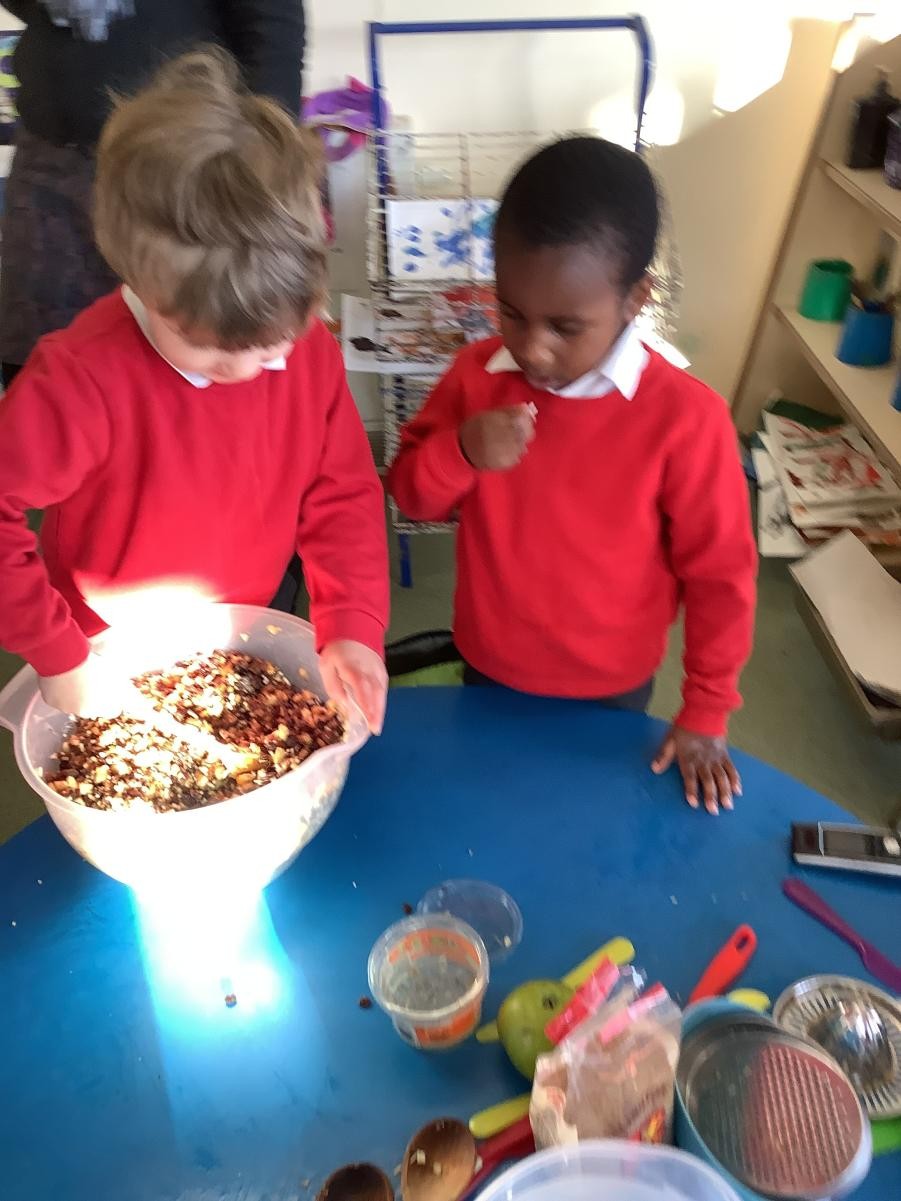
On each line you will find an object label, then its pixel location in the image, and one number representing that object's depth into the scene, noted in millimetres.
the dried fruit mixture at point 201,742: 791
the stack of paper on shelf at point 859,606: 1830
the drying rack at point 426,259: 1894
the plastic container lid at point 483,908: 773
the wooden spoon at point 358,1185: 612
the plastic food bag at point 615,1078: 588
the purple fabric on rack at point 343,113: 2086
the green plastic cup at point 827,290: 2398
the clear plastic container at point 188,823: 717
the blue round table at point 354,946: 649
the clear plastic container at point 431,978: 686
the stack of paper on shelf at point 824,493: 2260
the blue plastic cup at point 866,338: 2230
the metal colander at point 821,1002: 694
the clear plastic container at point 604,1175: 555
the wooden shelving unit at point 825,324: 1992
